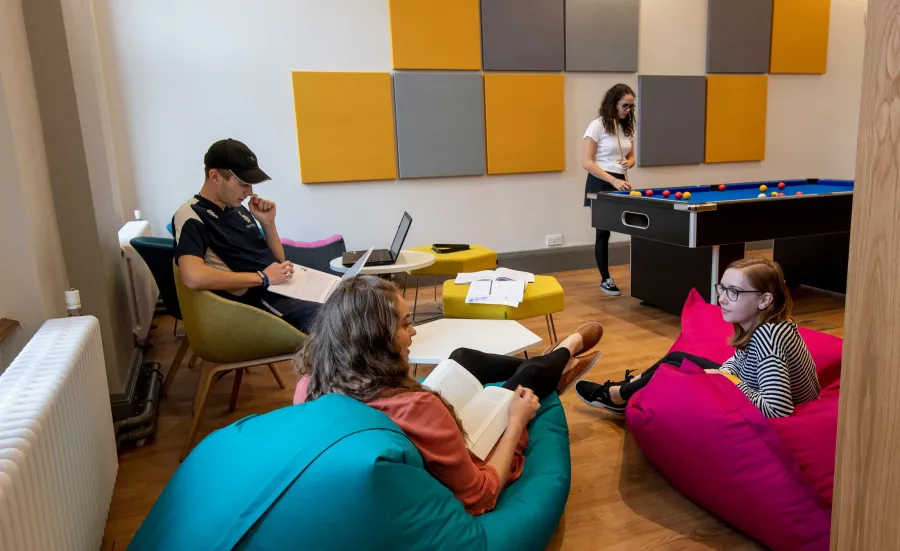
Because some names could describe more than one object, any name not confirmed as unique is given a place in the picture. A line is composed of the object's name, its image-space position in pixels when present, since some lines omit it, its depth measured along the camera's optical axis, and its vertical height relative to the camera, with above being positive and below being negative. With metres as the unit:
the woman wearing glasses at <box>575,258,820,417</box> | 1.92 -0.68
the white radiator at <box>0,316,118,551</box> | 1.12 -0.60
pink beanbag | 1.75 -0.97
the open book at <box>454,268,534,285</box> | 3.42 -0.76
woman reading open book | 1.45 -0.54
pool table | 3.53 -0.61
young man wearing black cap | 2.44 -0.38
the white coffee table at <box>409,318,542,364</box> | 2.48 -0.83
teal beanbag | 1.25 -0.71
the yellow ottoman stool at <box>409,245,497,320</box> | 4.08 -0.81
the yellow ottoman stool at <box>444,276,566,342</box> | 3.09 -0.83
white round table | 3.47 -0.70
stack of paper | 3.10 -0.76
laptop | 3.63 -0.66
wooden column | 0.88 -0.29
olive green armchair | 2.41 -0.71
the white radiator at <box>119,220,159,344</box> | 3.38 -0.72
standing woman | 4.68 -0.14
